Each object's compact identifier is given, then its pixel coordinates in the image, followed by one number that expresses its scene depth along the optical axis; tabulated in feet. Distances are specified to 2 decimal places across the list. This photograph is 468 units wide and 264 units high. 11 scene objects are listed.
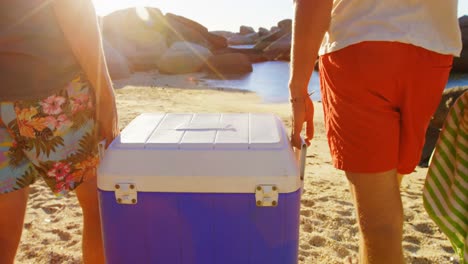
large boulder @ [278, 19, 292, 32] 133.86
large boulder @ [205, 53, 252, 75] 48.00
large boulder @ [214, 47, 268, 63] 79.82
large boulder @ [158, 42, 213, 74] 44.36
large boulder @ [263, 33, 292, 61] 84.68
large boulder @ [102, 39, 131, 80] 36.52
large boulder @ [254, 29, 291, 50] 111.89
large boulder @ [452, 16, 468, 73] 60.49
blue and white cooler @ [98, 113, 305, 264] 4.03
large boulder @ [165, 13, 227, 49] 77.28
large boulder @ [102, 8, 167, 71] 48.60
